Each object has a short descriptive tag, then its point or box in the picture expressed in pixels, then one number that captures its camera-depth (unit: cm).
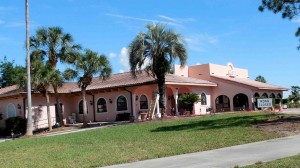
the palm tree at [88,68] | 2397
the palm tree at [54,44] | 2414
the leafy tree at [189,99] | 2635
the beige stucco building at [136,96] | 2657
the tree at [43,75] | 2292
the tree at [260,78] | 6058
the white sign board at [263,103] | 1976
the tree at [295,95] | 4184
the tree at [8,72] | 5250
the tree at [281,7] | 1518
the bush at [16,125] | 2551
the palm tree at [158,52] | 2286
